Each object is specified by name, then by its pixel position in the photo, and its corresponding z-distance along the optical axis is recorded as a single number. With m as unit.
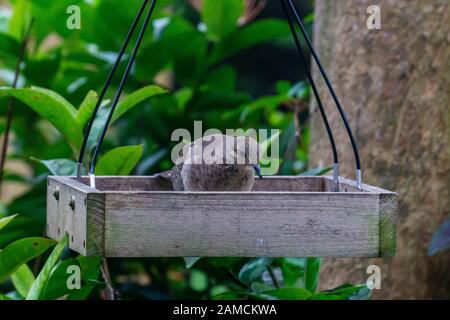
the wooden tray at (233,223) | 3.06
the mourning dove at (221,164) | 3.50
